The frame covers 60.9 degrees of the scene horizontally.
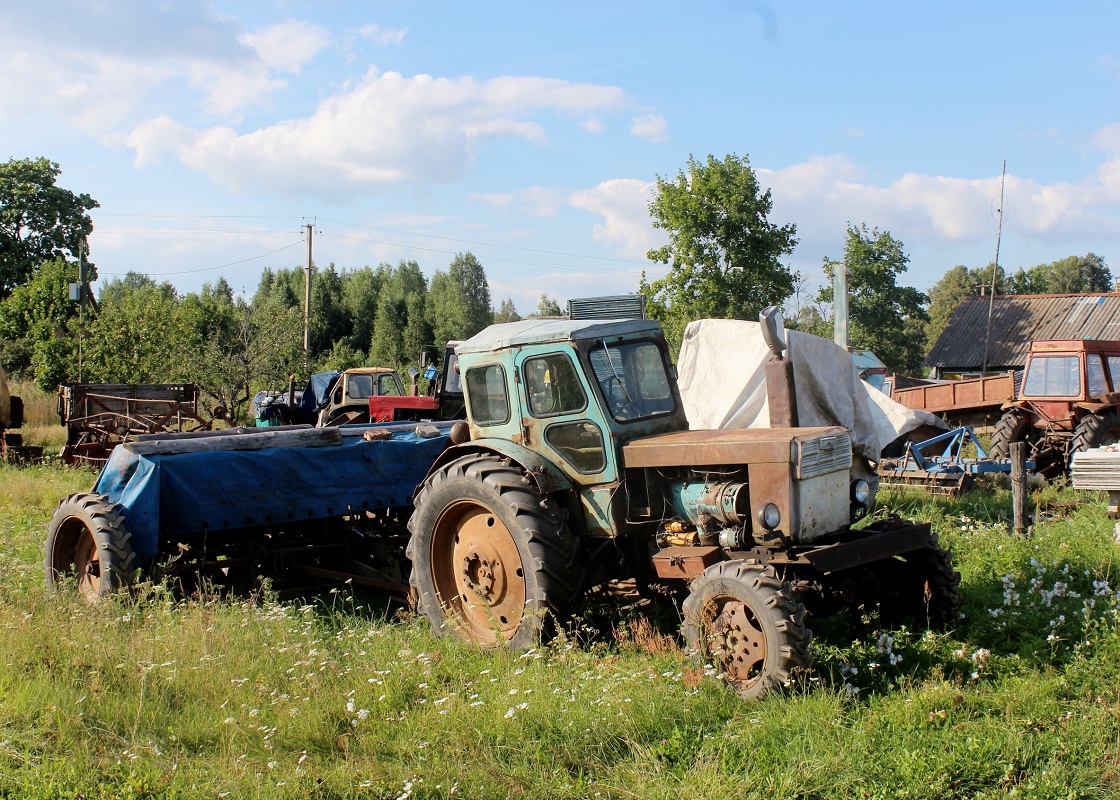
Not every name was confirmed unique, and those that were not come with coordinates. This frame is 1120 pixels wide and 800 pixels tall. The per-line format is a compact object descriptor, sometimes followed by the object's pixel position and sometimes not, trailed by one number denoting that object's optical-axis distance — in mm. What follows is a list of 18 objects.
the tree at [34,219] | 43312
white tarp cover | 10969
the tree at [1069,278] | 67125
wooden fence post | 8984
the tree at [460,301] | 50844
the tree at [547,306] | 56625
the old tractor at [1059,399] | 14219
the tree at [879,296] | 39250
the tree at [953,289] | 65562
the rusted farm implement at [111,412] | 14906
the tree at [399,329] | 50625
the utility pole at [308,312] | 32606
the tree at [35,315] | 34656
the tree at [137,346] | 25812
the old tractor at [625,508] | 5488
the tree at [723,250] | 27609
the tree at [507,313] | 57688
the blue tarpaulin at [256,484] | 7133
